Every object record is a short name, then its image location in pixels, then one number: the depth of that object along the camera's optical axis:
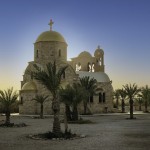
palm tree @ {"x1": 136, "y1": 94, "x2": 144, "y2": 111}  66.05
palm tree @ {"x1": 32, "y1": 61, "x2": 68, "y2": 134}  19.84
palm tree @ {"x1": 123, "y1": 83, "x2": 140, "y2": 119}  39.81
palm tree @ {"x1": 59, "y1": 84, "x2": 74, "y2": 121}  31.22
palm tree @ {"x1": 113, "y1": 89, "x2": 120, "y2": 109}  61.91
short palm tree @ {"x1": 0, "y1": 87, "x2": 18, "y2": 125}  27.56
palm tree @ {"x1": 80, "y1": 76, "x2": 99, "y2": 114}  47.00
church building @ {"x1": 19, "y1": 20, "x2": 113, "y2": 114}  50.66
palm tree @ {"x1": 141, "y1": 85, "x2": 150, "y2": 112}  58.78
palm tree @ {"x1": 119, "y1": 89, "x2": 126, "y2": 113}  56.67
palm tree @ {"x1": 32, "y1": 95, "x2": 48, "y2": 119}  40.45
